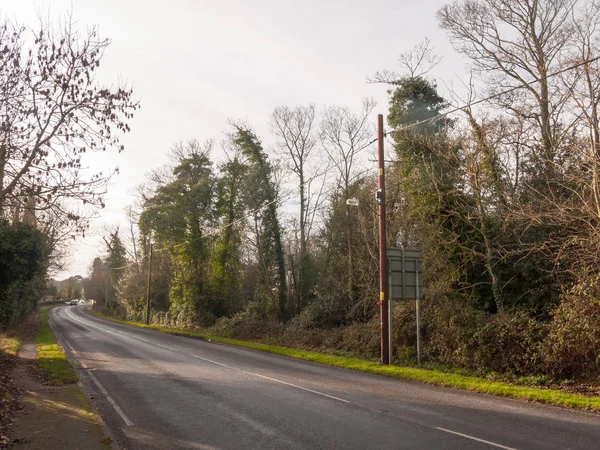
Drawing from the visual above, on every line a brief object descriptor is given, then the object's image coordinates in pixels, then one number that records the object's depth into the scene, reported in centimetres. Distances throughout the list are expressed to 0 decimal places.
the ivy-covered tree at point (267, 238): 3234
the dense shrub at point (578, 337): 1176
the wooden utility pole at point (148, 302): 4578
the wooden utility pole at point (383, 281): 1681
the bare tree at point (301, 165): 3511
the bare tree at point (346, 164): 3085
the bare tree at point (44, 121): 831
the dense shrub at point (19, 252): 1838
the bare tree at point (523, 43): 2044
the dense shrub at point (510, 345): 1308
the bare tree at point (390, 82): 2577
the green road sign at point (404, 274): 1688
